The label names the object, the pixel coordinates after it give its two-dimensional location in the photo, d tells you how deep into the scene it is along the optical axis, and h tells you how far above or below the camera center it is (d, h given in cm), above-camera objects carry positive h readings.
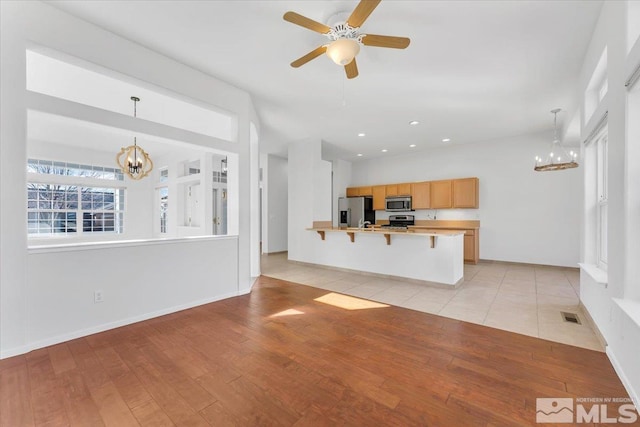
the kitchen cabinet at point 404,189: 745 +67
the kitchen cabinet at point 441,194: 677 +47
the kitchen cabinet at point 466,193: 648 +48
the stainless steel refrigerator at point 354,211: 809 +5
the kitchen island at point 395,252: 434 -77
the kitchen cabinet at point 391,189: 771 +69
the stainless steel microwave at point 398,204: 740 +24
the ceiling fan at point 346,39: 206 +151
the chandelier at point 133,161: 535 +110
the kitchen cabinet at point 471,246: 632 -84
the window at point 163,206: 798 +24
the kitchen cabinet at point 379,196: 792 +50
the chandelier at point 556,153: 562 +130
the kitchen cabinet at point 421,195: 711 +47
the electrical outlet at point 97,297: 268 -85
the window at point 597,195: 285 +19
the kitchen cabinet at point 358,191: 827 +69
